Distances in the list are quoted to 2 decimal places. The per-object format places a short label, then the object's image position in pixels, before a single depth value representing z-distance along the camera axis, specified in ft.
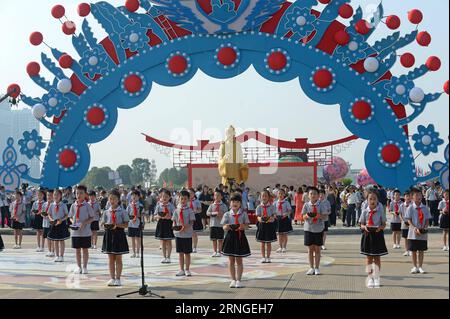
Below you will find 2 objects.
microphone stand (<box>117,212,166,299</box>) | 31.09
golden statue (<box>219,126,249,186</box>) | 92.79
